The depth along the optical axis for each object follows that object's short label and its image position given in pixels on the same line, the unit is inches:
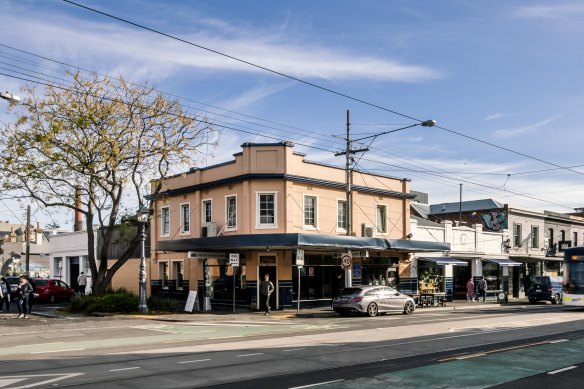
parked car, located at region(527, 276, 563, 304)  1540.4
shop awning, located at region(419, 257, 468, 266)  1437.0
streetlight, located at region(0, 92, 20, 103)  638.5
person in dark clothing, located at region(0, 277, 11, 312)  1118.4
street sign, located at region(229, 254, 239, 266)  1033.5
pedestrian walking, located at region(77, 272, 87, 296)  1546.5
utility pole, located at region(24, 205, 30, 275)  1701.4
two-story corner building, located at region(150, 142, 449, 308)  1139.9
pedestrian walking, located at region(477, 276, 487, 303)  1581.0
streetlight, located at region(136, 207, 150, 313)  1011.7
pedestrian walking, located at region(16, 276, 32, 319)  959.6
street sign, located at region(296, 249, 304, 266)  1008.2
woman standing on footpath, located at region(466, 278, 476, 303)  1561.3
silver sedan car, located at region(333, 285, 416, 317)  1031.0
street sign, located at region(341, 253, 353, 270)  1079.0
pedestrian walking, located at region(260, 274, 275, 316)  1050.1
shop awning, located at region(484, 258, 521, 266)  1675.2
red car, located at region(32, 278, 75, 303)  1422.2
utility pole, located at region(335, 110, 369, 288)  1095.0
